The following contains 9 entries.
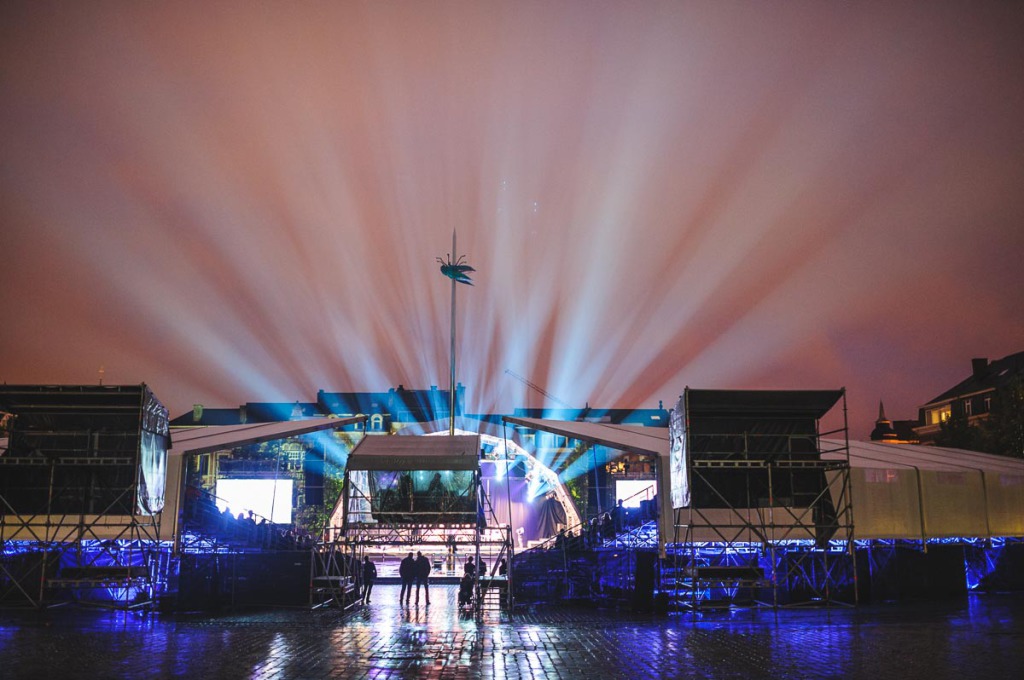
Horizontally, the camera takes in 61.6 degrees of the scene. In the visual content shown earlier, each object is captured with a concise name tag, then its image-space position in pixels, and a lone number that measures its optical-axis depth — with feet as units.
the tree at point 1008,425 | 143.64
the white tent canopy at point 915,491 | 79.30
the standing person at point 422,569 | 84.54
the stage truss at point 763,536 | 67.92
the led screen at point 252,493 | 161.99
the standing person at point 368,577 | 87.10
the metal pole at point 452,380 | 140.75
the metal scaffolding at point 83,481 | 66.69
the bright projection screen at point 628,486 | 195.72
